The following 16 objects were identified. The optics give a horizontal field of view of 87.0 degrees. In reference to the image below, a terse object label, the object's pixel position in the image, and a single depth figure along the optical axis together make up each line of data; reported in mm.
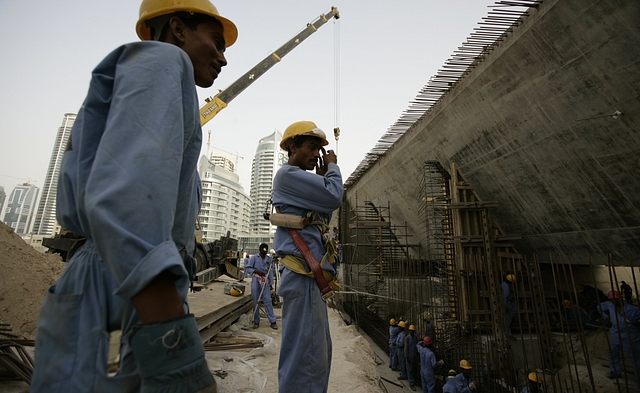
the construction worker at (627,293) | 7737
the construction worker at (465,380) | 6105
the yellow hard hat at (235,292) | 8961
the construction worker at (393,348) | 9352
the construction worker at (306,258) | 2043
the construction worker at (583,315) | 8570
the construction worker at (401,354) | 8716
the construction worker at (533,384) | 5059
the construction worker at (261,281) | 8141
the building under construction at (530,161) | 4828
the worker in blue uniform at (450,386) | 6148
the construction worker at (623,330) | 6465
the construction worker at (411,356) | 8156
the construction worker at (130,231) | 688
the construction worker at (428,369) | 7218
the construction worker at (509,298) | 8488
